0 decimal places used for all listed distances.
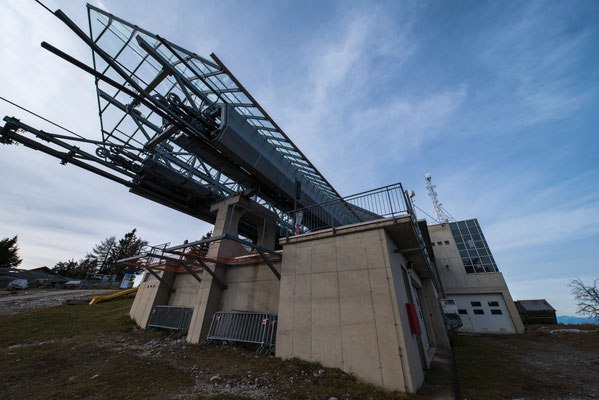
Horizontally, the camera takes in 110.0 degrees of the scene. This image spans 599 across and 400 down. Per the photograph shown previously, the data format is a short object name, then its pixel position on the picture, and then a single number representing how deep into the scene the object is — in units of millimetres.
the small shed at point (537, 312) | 22531
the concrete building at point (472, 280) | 19797
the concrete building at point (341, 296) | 5652
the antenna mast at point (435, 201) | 28062
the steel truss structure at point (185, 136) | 7195
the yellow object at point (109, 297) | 20375
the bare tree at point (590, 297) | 20836
